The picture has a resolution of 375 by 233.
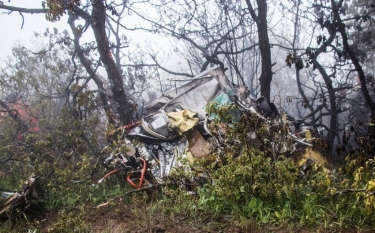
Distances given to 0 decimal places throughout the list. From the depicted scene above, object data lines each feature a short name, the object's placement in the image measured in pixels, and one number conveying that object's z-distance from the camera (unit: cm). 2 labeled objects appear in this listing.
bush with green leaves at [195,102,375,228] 309
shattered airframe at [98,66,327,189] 470
